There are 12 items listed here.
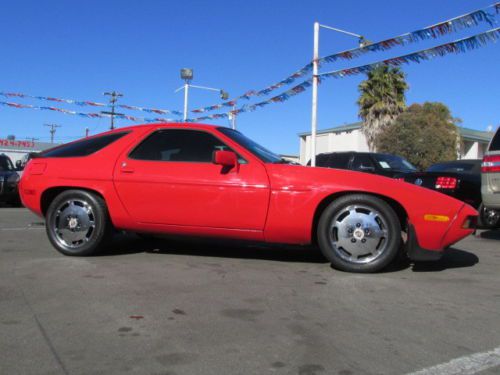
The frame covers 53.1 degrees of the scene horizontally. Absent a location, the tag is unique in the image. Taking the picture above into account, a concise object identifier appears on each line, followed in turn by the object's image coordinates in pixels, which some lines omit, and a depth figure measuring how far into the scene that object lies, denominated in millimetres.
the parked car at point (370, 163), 10828
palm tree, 32594
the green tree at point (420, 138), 34500
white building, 44094
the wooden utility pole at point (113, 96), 46725
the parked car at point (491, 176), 6812
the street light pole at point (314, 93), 15258
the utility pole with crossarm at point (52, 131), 84469
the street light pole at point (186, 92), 24922
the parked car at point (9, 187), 12508
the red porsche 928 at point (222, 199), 4668
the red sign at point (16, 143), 59341
